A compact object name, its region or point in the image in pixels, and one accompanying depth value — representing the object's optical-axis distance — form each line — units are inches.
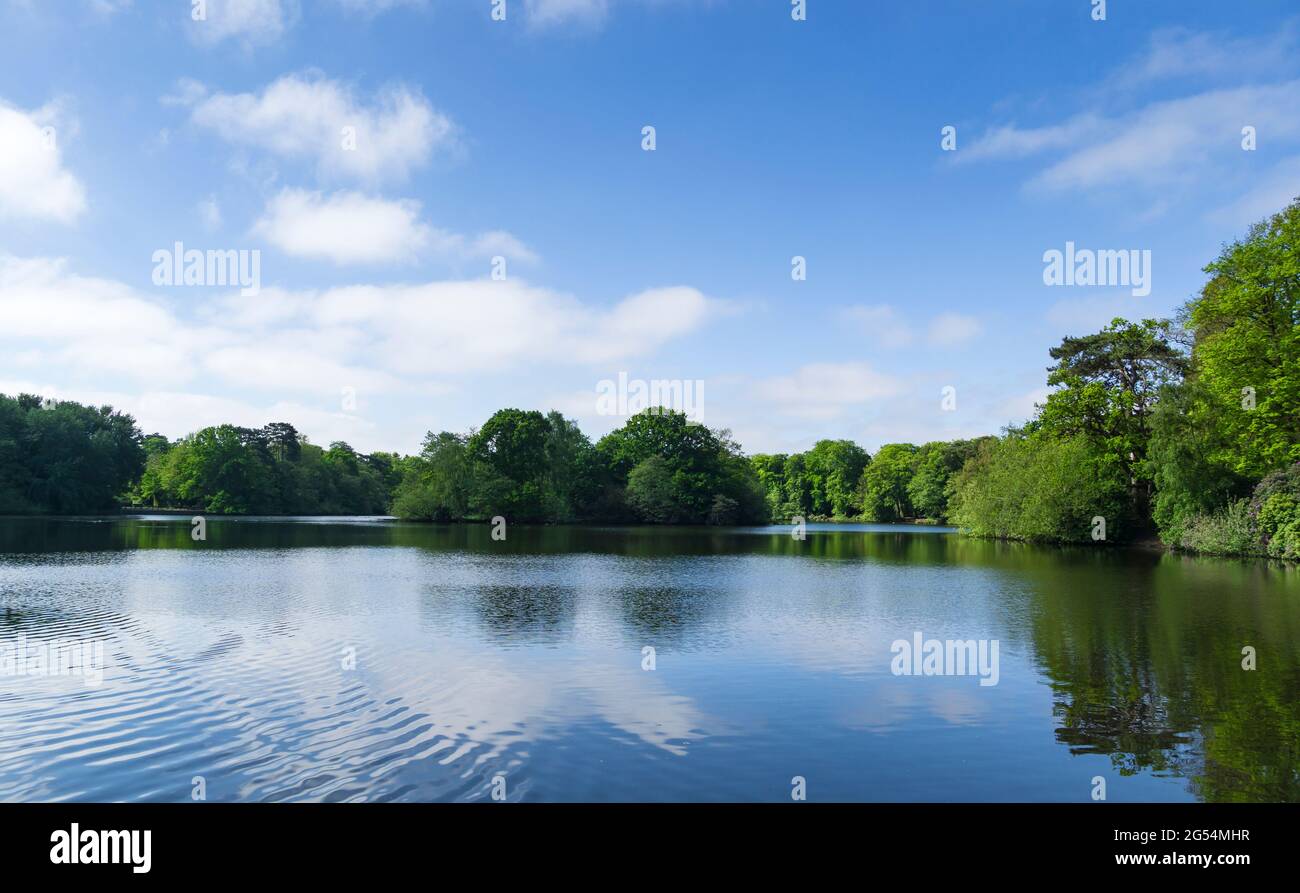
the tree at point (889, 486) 5339.6
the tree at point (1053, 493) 2192.4
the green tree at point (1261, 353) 1481.3
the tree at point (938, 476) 4793.3
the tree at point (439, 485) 3772.1
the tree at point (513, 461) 3777.1
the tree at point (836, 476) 5876.0
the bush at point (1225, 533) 1649.9
